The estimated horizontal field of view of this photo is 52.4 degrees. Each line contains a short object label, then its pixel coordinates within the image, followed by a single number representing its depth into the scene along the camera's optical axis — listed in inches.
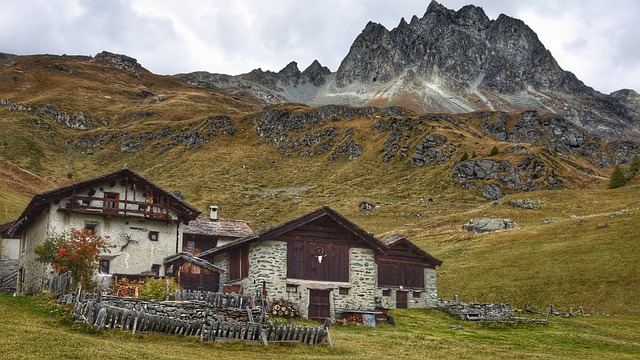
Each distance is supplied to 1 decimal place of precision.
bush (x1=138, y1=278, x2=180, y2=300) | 1245.1
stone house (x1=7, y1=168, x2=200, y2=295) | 1875.0
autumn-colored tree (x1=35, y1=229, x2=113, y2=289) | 1518.2
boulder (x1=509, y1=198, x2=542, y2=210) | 4266.7
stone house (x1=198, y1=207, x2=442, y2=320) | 1615.4
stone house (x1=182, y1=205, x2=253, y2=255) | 2336.2
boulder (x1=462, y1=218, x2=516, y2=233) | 3575.3
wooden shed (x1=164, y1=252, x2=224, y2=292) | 1774.1
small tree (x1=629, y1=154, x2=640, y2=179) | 5874.0
